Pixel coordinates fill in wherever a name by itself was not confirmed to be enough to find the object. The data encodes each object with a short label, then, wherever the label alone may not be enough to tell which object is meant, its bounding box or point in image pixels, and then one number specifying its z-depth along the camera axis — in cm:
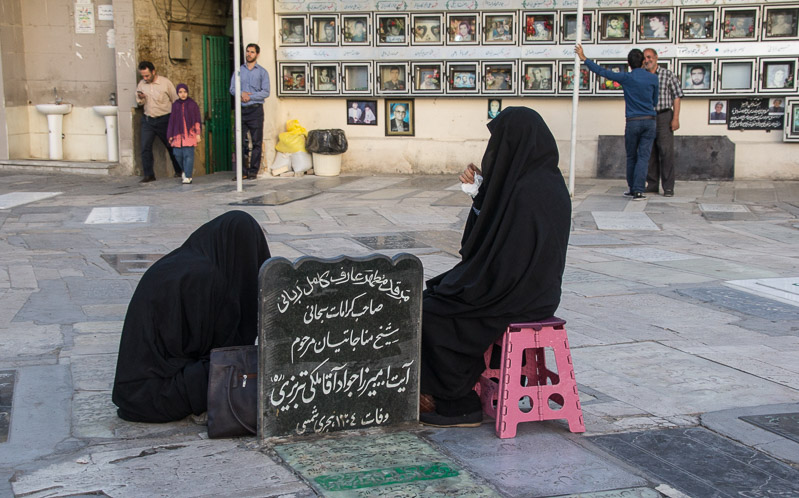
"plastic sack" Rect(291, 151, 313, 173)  1422
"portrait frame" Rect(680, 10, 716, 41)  1318
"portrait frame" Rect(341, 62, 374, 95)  1420
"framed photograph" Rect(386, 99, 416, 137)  1427
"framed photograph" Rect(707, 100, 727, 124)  1336
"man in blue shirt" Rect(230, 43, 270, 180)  1348
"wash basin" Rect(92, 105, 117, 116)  1466
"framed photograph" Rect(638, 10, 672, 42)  1329
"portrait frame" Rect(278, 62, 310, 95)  1431
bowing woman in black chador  432
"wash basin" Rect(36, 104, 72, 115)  1491
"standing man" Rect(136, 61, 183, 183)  1355
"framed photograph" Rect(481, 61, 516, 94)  1381
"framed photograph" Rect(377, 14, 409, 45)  1407
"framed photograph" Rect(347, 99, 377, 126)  1436
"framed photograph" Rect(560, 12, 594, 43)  1348
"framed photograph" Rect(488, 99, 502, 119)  1402
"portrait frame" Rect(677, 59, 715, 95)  1322
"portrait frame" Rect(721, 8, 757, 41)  1307
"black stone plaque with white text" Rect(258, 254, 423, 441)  405
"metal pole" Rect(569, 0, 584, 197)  1129
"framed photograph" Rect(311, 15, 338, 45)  1420
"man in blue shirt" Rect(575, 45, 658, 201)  1170
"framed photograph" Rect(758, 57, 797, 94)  1301
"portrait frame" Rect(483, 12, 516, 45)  1373
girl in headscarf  1311
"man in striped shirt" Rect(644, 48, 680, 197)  1199
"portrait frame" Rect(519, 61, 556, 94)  1363
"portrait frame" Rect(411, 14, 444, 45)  1398
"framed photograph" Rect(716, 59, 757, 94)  1313
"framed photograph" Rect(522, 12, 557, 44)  1365
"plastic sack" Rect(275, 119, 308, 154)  1414
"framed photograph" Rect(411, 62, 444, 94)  1402
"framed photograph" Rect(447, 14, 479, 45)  1384
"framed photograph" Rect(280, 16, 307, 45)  1427
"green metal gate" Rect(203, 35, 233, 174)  1538
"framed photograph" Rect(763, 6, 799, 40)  1295
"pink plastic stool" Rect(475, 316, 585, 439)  427
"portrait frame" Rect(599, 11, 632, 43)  1338
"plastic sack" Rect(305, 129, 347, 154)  1401
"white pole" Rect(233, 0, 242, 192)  1182
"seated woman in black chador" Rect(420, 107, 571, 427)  434
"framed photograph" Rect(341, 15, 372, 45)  1412
